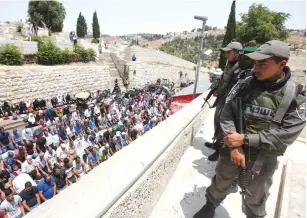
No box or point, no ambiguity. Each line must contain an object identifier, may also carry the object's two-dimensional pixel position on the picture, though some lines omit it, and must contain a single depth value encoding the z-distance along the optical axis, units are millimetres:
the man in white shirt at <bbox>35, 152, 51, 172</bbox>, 6328
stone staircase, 21103
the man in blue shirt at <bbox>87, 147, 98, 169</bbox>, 6801
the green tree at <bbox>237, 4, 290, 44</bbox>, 30370
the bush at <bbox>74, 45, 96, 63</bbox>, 18773
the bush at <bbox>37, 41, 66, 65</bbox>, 15478
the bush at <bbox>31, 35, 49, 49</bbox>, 16350
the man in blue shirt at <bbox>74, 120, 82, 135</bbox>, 9221
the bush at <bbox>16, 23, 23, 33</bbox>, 20000
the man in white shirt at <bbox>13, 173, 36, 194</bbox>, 5160
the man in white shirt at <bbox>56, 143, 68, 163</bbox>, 6742
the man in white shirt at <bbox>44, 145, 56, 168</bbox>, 6515
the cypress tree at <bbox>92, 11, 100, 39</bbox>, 36594
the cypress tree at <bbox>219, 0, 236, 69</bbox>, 27344
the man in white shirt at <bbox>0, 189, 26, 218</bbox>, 4422
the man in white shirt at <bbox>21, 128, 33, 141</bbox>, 8080
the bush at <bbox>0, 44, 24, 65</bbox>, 13180
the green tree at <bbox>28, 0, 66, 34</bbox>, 34406
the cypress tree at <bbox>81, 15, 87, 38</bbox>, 48000
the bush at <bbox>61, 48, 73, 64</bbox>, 16984
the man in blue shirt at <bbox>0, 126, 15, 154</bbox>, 7473
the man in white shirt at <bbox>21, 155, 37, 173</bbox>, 6098
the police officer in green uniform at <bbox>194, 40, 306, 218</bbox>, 1646
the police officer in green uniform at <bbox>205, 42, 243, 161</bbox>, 3166
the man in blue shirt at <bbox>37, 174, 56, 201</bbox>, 5027
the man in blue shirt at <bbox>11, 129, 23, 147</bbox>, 7803
